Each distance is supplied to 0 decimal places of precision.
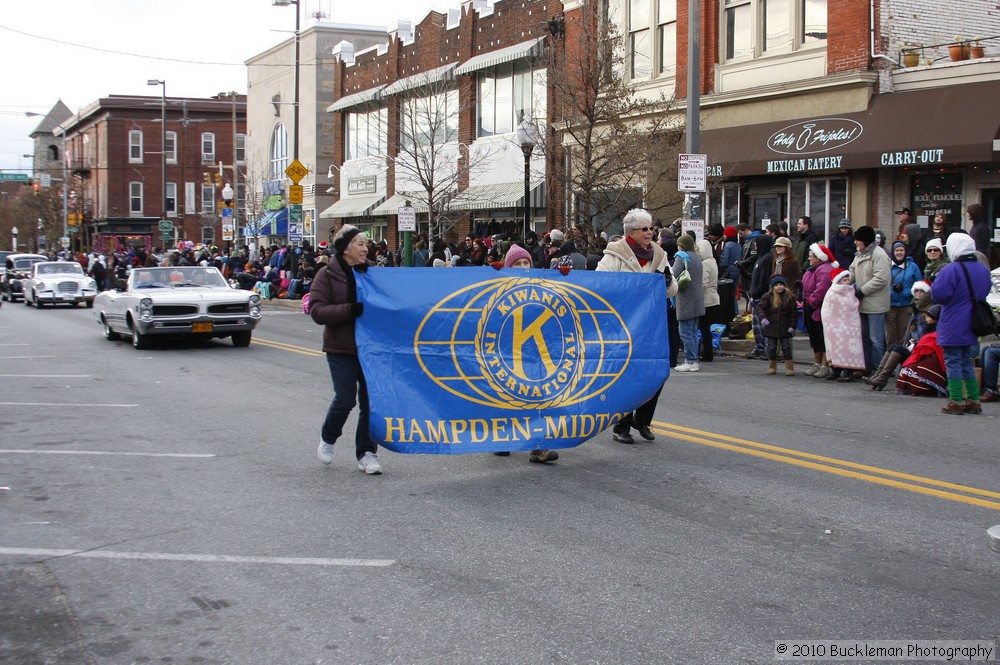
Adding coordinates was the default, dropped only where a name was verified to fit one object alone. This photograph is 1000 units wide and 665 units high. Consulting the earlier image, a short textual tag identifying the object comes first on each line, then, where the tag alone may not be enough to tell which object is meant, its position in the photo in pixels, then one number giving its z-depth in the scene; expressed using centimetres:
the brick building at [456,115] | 3281
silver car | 3303
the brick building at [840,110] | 1933
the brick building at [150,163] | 8231
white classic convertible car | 1789
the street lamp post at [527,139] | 2503
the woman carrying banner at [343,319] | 781
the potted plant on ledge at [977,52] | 2019
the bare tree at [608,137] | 2230
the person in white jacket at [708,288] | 1634
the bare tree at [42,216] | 8706
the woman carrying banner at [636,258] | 899
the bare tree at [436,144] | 3500
